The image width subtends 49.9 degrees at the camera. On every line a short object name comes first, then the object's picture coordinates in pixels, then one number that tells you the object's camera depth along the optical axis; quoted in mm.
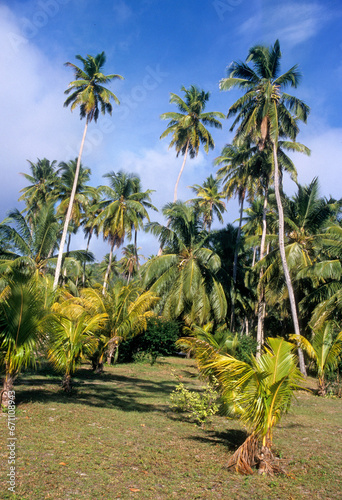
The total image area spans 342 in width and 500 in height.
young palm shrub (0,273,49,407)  6980
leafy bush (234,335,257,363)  18047
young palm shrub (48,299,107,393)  9117
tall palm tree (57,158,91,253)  29306
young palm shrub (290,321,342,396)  13492
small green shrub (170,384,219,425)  7516
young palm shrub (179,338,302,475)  5070
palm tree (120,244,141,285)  58278
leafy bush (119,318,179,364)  19203
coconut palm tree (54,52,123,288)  24078
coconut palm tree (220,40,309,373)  19953
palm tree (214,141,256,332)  23688
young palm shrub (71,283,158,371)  14531
